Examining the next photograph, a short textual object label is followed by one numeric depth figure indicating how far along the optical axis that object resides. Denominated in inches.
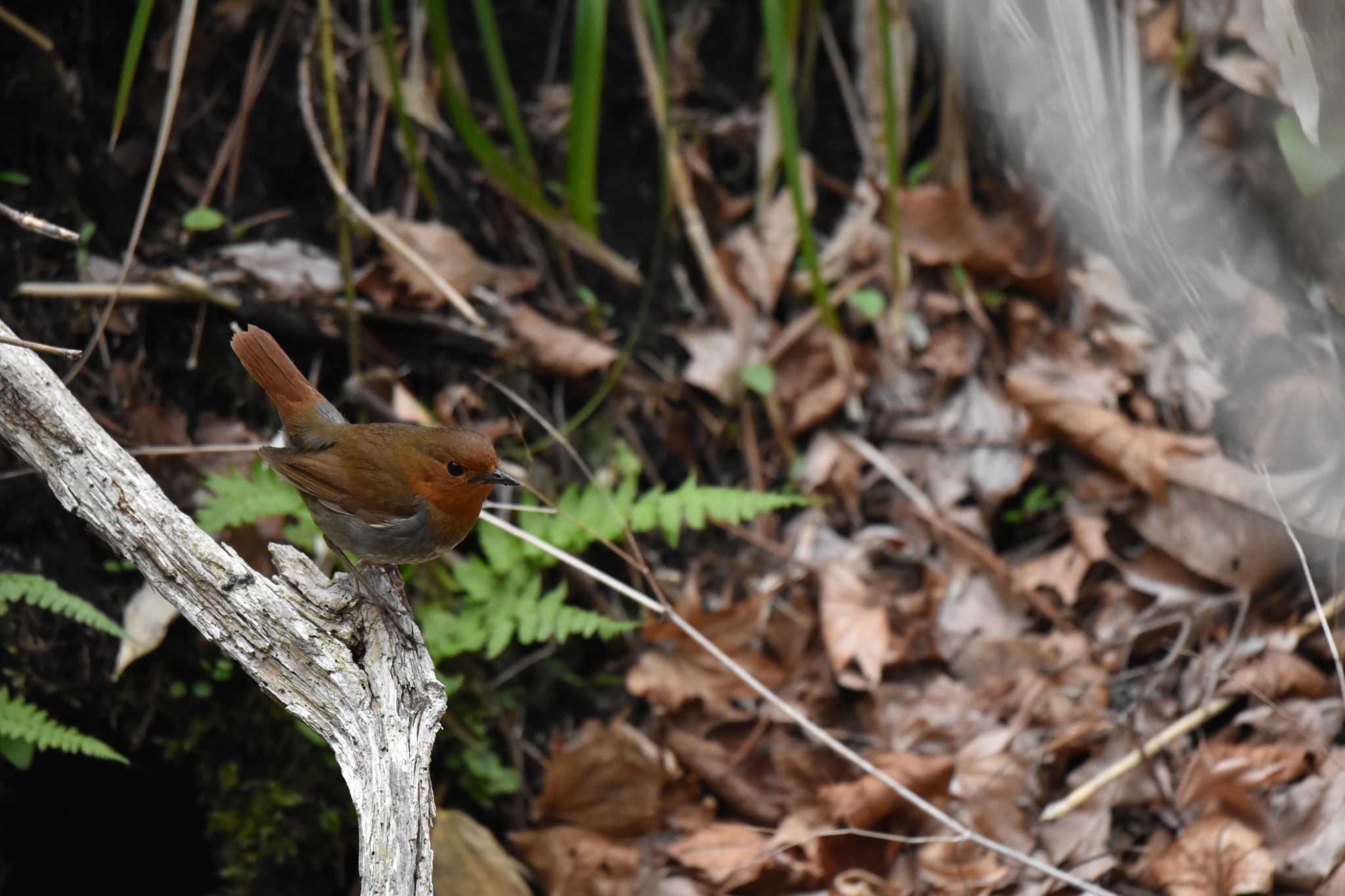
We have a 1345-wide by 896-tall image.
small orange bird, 220.1
